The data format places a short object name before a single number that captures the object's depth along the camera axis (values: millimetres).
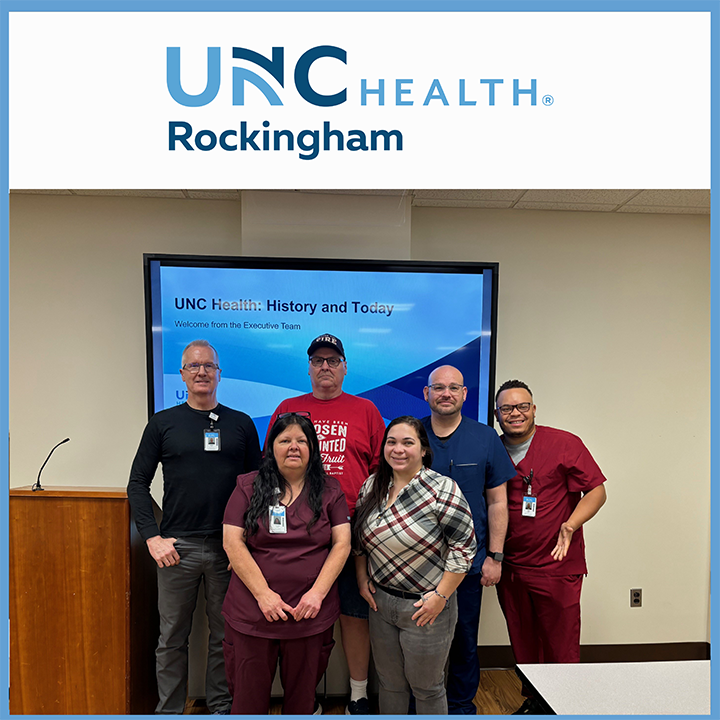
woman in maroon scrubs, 2002
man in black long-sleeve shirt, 2393
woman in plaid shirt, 2029
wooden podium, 2340
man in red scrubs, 2512
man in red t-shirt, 2521
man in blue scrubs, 2428
